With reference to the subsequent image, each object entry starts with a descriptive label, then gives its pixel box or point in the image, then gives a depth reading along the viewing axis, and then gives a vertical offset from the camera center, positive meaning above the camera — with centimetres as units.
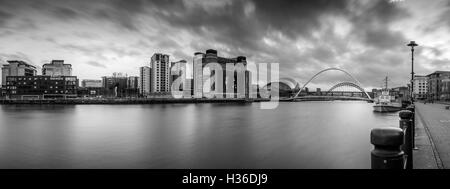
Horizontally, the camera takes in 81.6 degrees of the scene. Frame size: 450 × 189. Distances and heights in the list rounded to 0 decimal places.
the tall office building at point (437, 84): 11627 +503
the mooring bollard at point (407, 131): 457 -71
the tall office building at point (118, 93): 18999 +28
